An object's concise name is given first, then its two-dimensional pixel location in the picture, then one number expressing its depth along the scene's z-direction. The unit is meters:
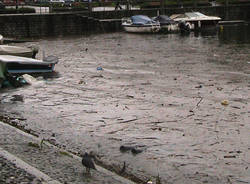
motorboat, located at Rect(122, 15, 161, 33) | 45.38
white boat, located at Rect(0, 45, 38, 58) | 20.62
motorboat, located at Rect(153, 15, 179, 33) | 46.44
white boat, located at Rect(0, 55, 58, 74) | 19.09
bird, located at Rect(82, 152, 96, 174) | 7.62
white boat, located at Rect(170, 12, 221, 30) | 47.53
